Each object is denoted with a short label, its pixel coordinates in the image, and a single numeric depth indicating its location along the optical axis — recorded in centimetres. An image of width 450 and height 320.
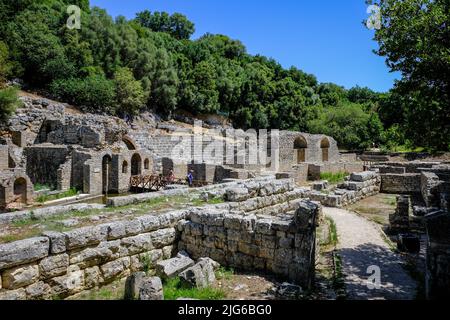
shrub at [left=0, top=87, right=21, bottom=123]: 2494
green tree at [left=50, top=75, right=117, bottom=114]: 3934
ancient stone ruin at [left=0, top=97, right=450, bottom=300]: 580
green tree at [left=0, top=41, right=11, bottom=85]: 3350
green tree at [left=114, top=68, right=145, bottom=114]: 4325
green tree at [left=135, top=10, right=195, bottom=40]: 8512
